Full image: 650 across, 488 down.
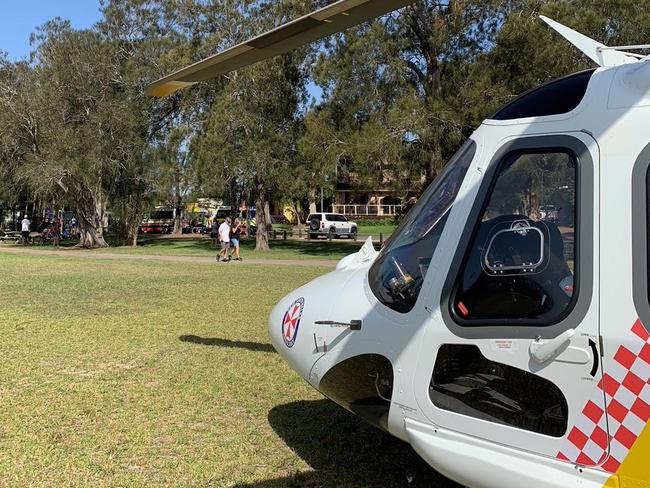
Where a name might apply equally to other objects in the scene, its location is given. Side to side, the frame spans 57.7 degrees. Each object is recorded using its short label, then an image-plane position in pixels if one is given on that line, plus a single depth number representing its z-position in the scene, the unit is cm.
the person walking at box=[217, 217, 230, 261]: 2283
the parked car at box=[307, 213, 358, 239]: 4156
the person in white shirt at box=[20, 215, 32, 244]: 3581
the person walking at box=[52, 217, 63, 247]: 3350
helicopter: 240
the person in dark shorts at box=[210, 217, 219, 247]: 3447
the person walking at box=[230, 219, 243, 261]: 2336
